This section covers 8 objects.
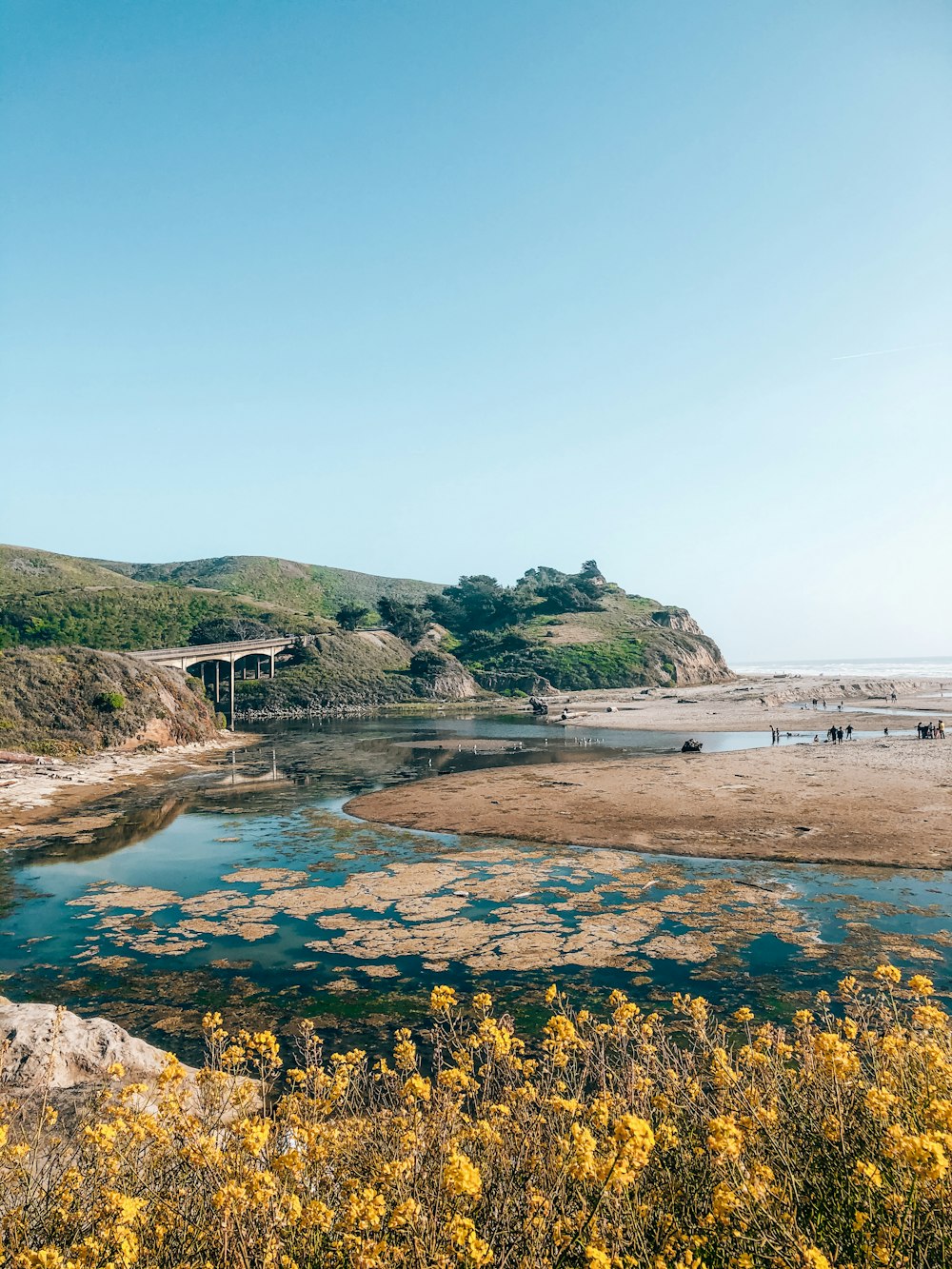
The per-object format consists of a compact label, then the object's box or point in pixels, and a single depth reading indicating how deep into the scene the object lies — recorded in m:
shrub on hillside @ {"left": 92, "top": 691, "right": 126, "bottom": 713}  54.66
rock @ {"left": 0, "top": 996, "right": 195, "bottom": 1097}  10.12
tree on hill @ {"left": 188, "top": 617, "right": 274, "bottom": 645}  110.69
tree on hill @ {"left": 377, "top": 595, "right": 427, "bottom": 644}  142.25
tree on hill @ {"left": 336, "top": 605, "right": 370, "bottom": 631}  138.38
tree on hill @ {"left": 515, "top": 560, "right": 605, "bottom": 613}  172.75
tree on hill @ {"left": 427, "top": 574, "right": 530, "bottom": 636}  169.25
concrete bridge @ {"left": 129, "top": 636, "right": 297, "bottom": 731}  82.31
